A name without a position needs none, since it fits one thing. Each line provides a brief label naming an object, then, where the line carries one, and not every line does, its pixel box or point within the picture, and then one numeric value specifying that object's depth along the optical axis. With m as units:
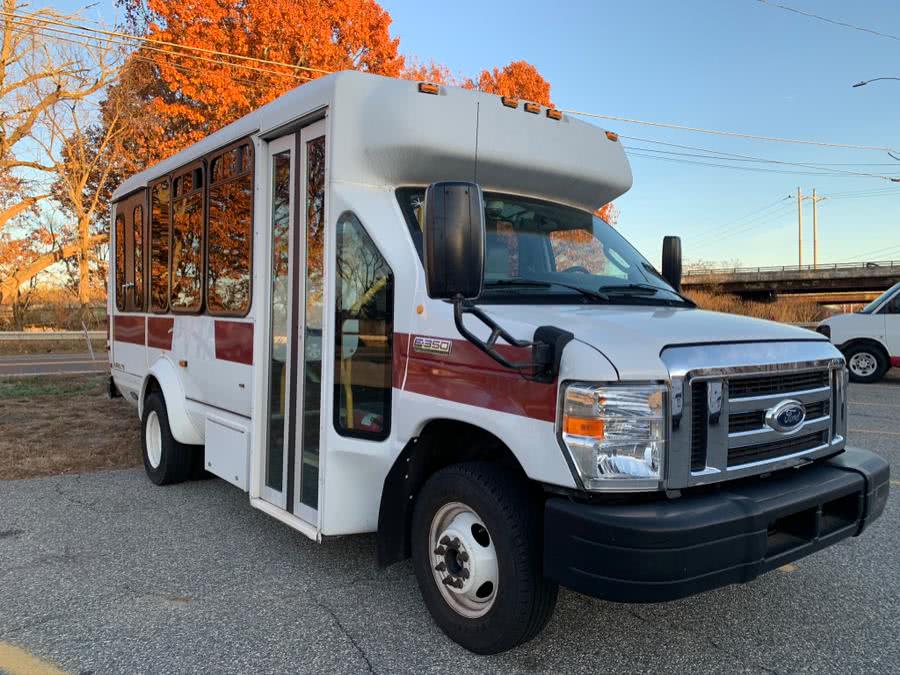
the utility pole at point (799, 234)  67.50
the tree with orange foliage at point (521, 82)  22.77
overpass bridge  51.27
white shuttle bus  2.65
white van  13.57
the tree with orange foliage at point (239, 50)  17.91
